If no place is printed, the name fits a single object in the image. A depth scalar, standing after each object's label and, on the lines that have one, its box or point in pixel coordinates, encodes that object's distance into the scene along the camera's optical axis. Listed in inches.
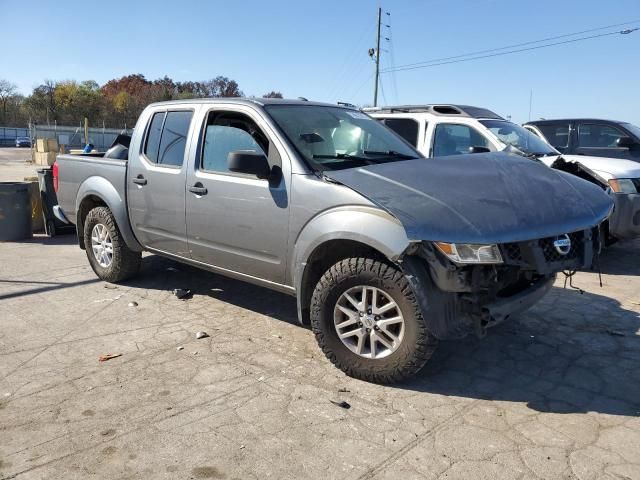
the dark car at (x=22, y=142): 2304.6
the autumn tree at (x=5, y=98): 3102.9
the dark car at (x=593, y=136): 332.5
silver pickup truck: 125.2
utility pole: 1419.8
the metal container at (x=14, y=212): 326.3
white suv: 258.4
